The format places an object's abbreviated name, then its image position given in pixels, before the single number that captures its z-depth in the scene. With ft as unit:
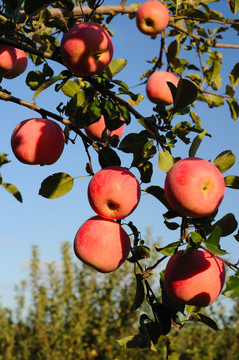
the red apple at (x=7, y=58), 4.41
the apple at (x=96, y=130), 4.46
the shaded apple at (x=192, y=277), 3.83
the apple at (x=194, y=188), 3.62
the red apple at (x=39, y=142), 4.15
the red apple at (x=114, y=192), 3.82
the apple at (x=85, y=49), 3.88
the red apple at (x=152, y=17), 5.74
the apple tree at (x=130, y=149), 3.67
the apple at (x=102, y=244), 3.90
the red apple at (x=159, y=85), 6.31
